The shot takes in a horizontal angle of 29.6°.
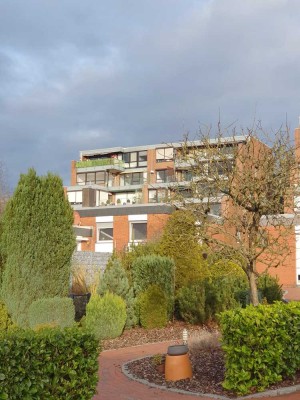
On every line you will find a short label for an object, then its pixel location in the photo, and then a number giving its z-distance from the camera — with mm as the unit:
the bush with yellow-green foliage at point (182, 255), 18702
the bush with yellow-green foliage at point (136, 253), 18156
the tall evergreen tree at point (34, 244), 13953
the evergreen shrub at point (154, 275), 16641
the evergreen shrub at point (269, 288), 19047
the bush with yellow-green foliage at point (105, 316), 14398
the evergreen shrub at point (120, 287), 15977
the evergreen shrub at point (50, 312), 13258
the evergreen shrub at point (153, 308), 15977
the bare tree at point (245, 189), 11047
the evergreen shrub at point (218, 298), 16781
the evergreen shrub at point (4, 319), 13617
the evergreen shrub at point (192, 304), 16453
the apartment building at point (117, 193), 38531
